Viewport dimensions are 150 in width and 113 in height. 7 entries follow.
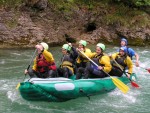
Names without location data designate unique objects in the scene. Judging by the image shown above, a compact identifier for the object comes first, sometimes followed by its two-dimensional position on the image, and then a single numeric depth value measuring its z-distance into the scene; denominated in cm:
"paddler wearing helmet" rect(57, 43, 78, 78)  898
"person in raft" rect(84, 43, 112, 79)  885
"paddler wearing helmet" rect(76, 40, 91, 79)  956
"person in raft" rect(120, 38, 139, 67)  1078
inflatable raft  774
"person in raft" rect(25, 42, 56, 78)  841
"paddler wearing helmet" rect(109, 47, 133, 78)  954
